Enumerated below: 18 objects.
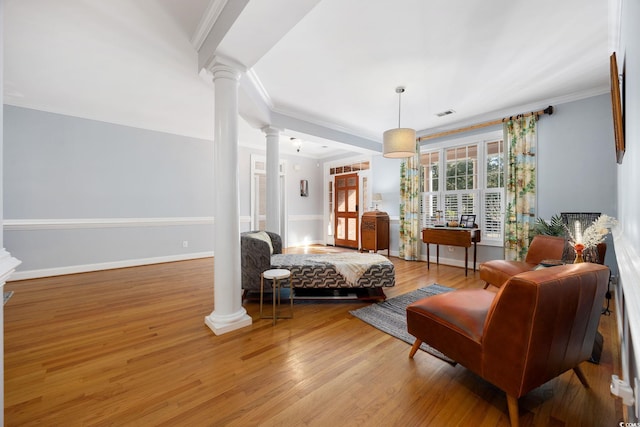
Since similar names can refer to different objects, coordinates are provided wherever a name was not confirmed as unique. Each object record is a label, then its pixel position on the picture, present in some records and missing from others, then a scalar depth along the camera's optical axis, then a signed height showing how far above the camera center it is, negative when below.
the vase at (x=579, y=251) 1.99 -0.31
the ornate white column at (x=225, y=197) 2.37 +0.16
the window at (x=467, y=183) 4.31 +0.55
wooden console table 4.07 -0.39
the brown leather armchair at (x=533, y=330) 1.22 -0.63
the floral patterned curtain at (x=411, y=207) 5.11 +0.12
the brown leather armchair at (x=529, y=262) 2.78 -0.59
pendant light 3.30 +0.94
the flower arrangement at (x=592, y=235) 2.00 -0.18
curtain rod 3.72 +1.48
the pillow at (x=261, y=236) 2.98 -0.27
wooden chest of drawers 5.46 -0.38
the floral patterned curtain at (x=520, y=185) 3.85 +0.42
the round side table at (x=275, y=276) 2.50 -0.61
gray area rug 2.22 -1.06
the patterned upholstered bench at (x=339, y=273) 2.97 -0.70
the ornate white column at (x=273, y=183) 4.20 +0.51
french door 6.75 +0.10
